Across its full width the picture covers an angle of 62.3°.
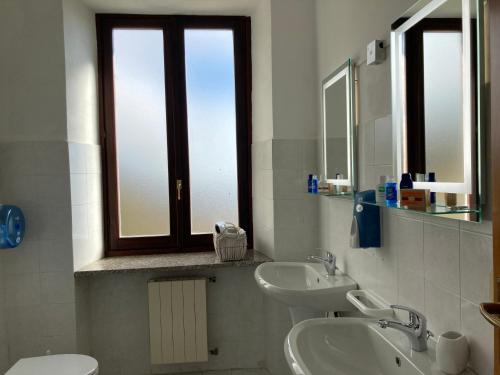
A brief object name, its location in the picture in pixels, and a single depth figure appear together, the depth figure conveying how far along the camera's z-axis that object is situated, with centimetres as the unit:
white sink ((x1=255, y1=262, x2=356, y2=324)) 195
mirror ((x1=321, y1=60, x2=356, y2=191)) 205
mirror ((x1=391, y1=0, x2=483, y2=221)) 112
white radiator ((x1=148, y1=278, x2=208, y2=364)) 276
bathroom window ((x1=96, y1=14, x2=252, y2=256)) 301
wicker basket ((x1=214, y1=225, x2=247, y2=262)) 271
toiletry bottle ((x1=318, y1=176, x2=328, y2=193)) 223
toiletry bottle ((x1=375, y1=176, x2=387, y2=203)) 147
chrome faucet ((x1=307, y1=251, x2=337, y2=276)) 223
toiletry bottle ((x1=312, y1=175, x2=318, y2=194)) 231
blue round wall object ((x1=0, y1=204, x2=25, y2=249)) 226
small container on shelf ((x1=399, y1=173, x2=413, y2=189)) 133
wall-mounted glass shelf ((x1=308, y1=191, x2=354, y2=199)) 200
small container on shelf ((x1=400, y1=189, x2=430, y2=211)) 123
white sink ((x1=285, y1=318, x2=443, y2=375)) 131
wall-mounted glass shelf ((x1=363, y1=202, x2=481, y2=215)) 112
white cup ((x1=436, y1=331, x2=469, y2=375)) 114
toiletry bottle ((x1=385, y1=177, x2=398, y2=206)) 139
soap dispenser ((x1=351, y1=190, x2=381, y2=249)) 175
